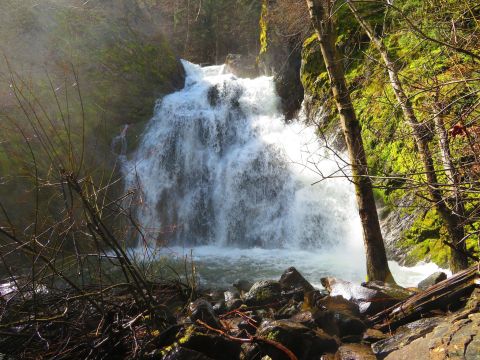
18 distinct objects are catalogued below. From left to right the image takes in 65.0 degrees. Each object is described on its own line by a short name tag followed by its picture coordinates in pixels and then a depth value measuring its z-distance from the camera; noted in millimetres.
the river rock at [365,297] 3824
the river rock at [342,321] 3500
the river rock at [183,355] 2992
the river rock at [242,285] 6190
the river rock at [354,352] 3012
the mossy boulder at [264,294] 4713
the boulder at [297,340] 3125
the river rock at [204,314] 3740
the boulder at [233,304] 4841
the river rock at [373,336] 3307
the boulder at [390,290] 3914
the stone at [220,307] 4777
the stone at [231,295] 5465
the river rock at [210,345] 3170
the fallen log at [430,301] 3273
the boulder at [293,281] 5009
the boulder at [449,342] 2268
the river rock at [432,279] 4562
